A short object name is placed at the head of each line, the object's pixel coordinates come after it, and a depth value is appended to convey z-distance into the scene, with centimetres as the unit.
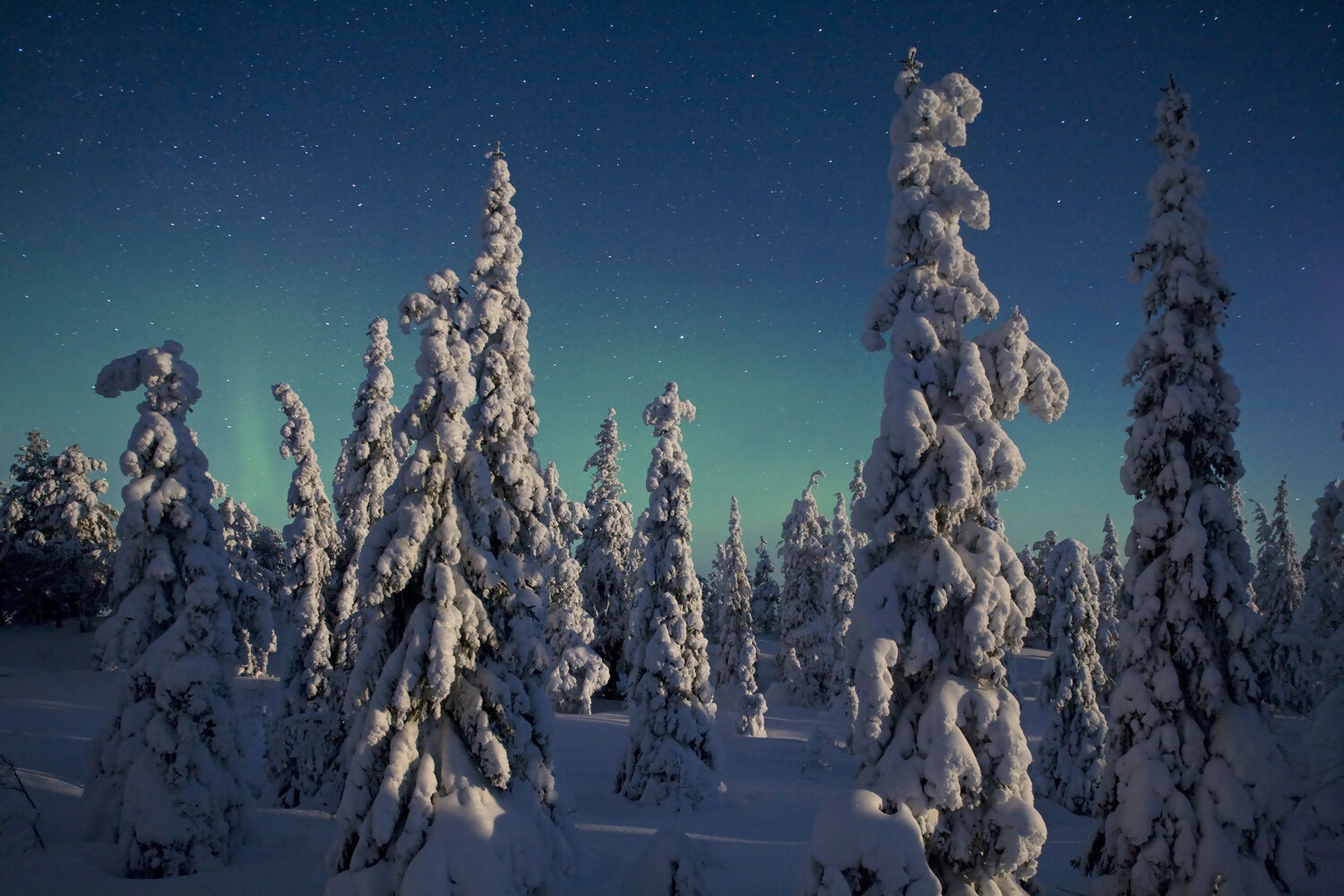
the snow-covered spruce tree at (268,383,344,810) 2164
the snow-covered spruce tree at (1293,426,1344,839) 1298
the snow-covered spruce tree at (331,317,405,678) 2081
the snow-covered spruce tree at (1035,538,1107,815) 2866
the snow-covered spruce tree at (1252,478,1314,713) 4244
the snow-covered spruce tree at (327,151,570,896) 1157
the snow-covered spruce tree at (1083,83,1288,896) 1230
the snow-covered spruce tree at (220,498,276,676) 5078
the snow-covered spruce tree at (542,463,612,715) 3909
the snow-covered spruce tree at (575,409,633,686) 4653
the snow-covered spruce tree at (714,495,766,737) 5438
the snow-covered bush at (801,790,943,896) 872
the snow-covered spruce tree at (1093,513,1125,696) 4984
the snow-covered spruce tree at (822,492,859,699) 4950
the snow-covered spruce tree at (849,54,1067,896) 931
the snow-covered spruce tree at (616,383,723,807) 2364
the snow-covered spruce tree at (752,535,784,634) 8288
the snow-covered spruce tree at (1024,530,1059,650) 6725
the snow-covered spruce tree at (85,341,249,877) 1455
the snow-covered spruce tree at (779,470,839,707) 5381
